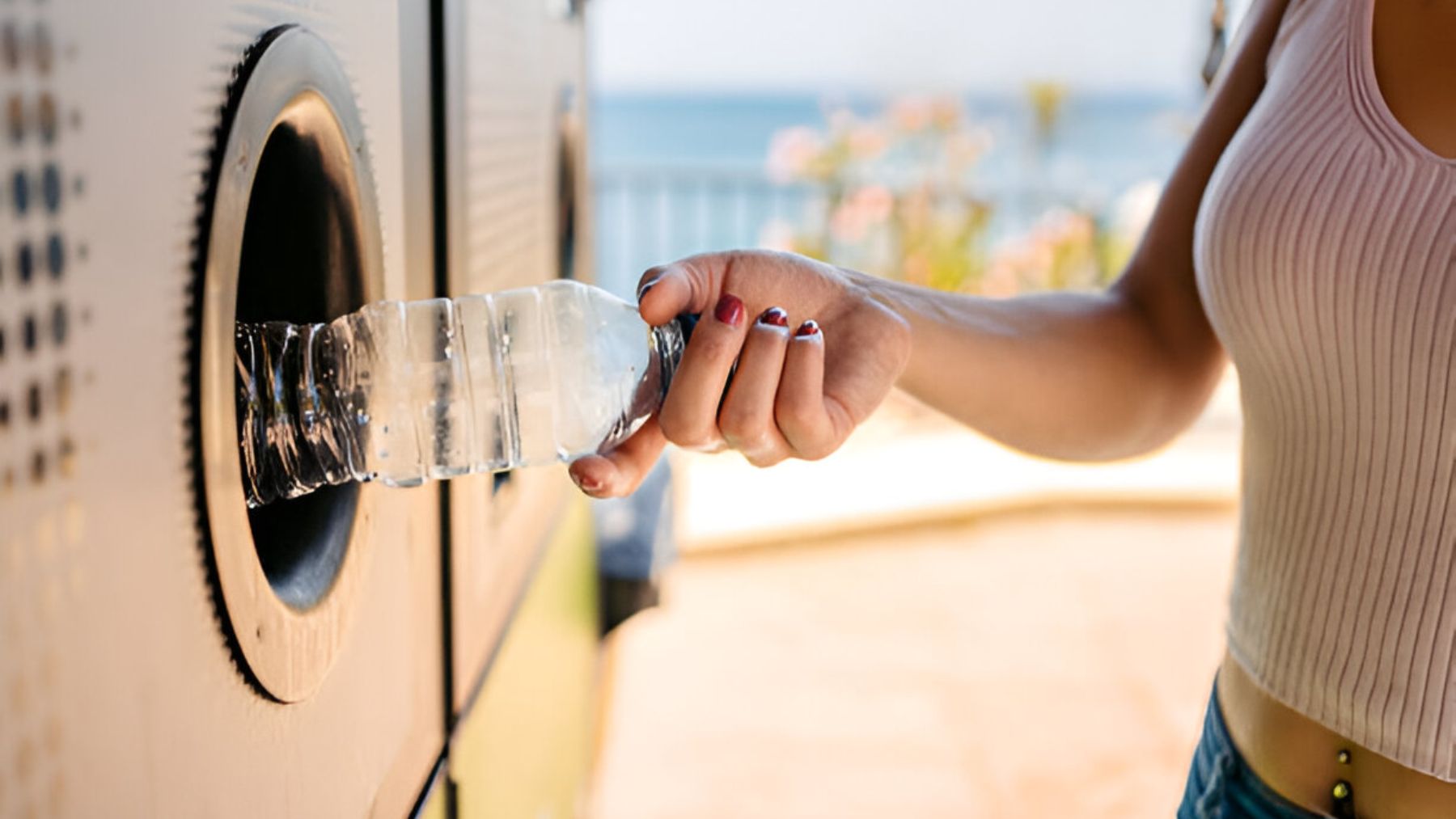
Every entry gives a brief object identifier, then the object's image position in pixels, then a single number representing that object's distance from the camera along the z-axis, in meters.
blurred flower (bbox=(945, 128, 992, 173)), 5.35
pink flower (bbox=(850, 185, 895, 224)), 5.18
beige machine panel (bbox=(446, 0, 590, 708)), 1.04
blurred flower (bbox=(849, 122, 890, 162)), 5.37
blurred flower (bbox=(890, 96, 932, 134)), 5.38
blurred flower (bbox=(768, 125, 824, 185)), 5.46
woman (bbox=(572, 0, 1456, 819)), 0.88
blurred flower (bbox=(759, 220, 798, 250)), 5.33
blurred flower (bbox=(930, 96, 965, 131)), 5.38
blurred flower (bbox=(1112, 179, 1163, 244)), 5.31
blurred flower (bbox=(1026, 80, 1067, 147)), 5.92
